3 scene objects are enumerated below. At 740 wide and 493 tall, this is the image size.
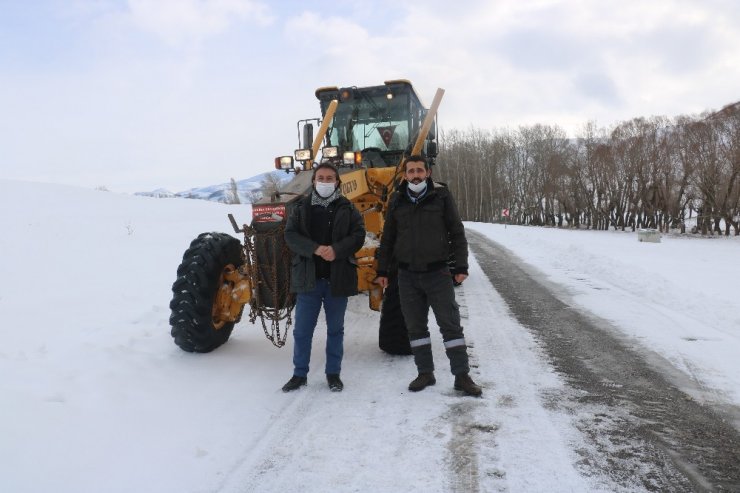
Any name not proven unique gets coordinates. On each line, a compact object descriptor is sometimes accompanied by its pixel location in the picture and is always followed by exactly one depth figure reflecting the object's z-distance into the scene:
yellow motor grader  4.20
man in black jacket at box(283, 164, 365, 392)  3.79
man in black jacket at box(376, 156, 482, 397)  3.78
